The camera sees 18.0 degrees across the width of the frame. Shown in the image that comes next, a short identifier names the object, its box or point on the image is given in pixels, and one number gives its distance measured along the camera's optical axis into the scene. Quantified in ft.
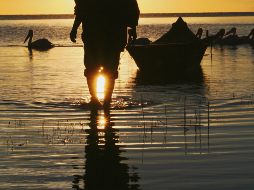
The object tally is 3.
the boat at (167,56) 76.95
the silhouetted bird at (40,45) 164.55
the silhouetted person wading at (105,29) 39.86
